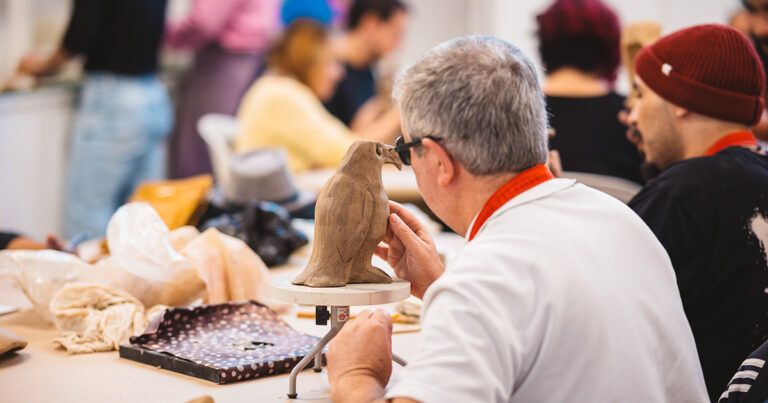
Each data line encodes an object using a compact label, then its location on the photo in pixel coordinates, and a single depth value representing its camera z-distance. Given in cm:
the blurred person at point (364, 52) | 531
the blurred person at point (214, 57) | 568
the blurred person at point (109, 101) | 489
